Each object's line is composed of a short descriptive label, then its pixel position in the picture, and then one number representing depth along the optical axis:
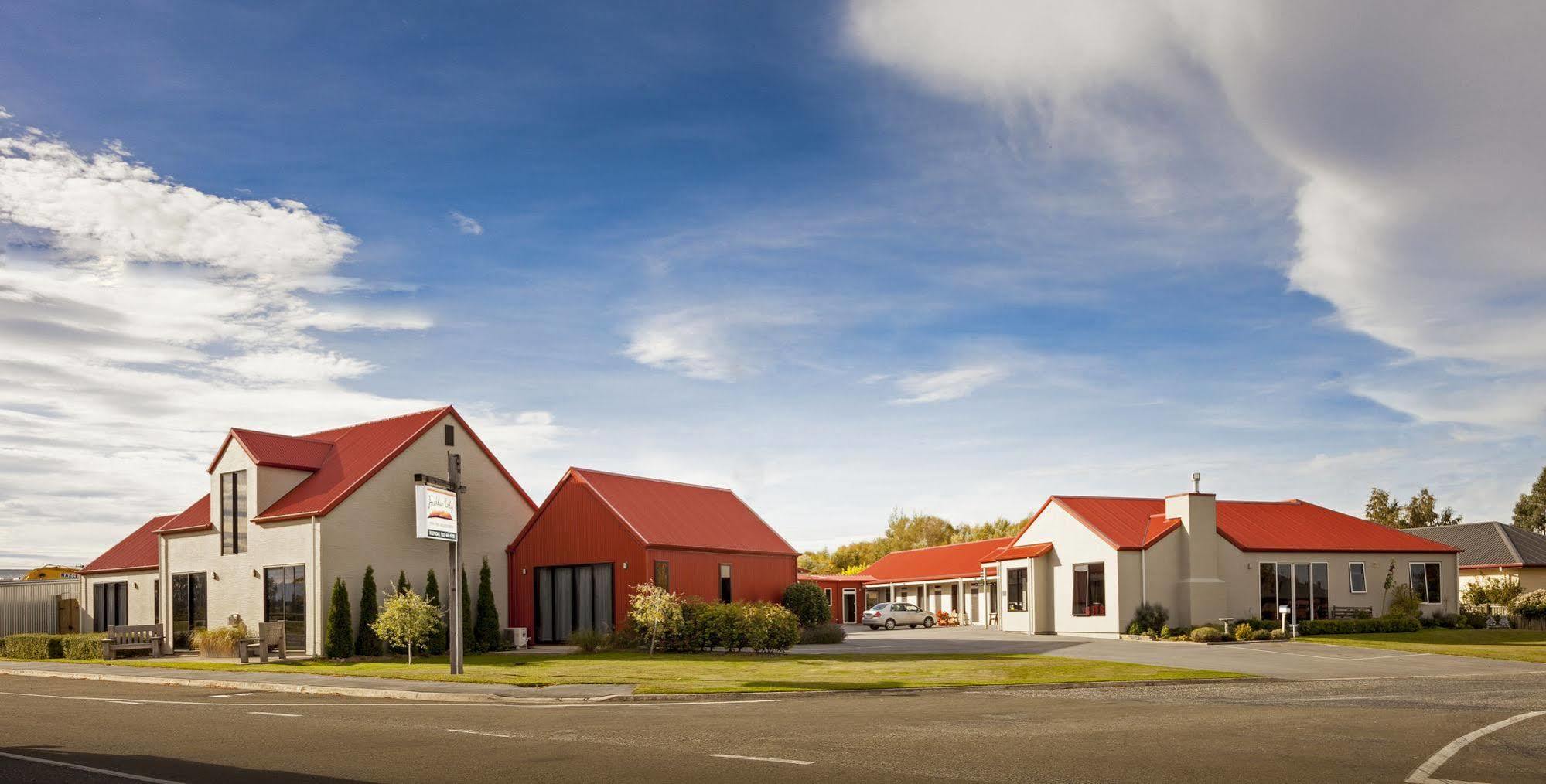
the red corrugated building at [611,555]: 38.59
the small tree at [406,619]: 31.80
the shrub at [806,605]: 44.28
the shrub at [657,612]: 33.31
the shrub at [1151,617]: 40.94
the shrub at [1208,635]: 38.69
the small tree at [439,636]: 35.22
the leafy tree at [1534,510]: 102.88
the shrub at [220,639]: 35.16
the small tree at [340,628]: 33.56
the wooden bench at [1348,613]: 43.53
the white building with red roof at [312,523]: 35.09
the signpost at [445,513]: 26.50
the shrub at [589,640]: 35.03
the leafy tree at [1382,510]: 85.50
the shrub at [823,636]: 41.34
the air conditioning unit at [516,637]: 38.31
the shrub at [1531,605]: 47.19
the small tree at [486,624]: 37.53
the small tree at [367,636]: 34.47
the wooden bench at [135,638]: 35.00
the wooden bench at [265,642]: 31.83
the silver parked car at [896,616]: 59.22
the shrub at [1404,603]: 43.31
